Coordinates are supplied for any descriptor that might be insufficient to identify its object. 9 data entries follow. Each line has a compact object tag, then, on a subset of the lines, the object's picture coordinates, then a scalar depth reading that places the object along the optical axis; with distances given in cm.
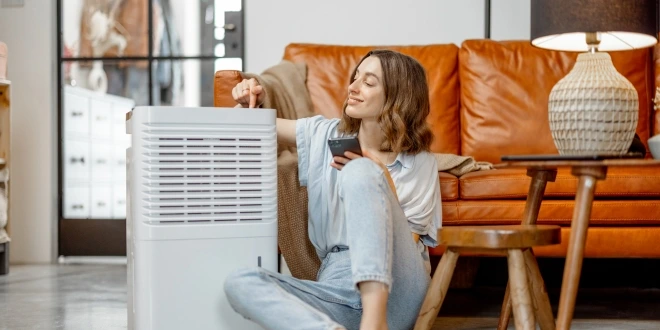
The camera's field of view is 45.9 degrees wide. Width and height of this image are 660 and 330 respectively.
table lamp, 161
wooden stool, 154
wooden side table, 147
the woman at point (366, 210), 153
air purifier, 155
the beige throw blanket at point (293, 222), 201
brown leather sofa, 290
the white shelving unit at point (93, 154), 414
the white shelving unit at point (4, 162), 355
